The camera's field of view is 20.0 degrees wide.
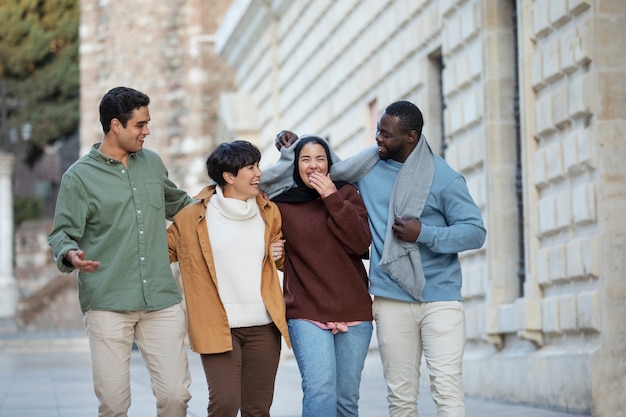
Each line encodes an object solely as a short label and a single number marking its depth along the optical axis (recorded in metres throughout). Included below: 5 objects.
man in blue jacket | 8.39
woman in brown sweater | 8.33
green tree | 71.90
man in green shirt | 8.51
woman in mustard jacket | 8.49
